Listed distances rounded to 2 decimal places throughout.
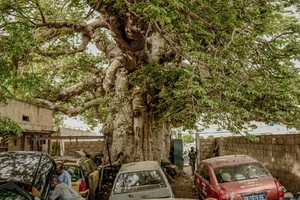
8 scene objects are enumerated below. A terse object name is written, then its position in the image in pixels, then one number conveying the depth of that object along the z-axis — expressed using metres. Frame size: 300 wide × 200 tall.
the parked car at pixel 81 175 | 8.69
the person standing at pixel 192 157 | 18.61
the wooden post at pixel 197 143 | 19.38
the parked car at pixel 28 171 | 5.31
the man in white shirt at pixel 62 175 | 7.58
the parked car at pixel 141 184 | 7.07
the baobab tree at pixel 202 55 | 7.51
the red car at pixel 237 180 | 6.83
